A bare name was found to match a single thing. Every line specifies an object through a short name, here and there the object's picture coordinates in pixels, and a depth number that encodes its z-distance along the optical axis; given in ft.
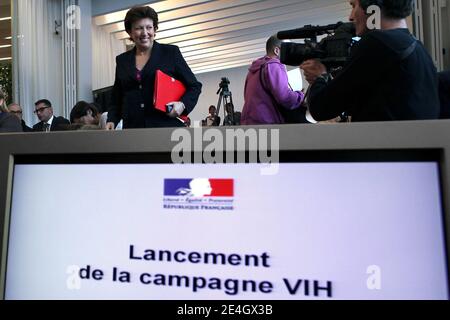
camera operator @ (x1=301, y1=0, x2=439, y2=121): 3.22
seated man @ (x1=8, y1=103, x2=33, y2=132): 15.78
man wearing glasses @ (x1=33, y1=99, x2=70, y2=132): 15.71
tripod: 11.02
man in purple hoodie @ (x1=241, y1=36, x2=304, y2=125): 6.28
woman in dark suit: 5.63
